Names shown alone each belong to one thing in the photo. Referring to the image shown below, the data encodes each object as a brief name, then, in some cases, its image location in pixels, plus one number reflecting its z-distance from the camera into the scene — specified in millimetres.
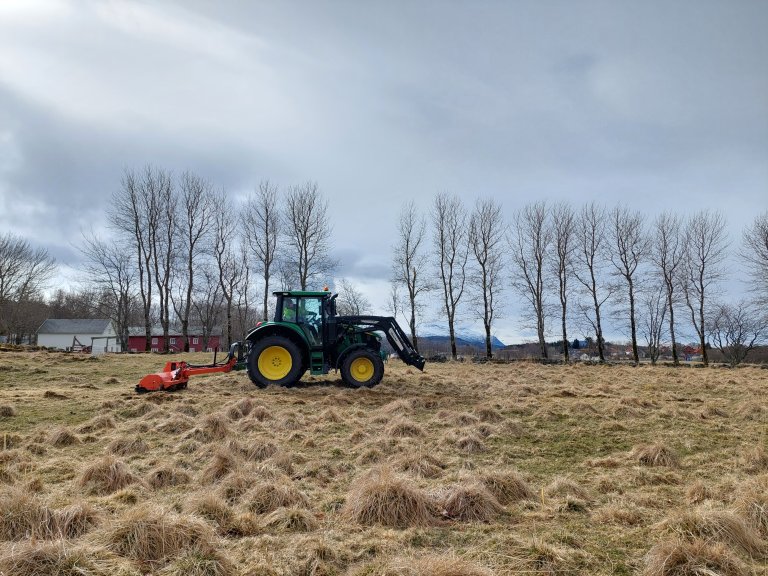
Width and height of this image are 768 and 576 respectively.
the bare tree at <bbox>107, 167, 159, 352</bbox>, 33812
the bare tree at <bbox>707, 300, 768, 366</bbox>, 36200
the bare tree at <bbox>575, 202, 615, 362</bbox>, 31953
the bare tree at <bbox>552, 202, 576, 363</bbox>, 33406
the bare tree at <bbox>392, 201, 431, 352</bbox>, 34750
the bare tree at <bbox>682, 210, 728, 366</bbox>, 30348
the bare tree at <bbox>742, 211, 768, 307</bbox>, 28322
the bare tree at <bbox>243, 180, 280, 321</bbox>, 34562
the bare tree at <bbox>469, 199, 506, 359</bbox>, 33688
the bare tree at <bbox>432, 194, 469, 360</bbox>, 34062
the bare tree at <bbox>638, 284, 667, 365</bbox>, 39575
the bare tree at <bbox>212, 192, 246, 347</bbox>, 35656
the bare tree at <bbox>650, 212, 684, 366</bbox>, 32094
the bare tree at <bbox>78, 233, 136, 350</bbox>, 37219
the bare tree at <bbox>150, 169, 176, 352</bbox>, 33844
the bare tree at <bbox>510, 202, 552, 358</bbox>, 34034
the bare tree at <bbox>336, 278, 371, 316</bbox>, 53456
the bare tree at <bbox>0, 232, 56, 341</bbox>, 47000
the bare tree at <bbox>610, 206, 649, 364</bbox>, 32031
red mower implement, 10656
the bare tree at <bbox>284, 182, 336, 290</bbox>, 33844
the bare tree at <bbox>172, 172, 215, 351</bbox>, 34562
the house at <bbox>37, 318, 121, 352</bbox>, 65812
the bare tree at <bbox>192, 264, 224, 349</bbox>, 38062
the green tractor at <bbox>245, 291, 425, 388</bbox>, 12250
